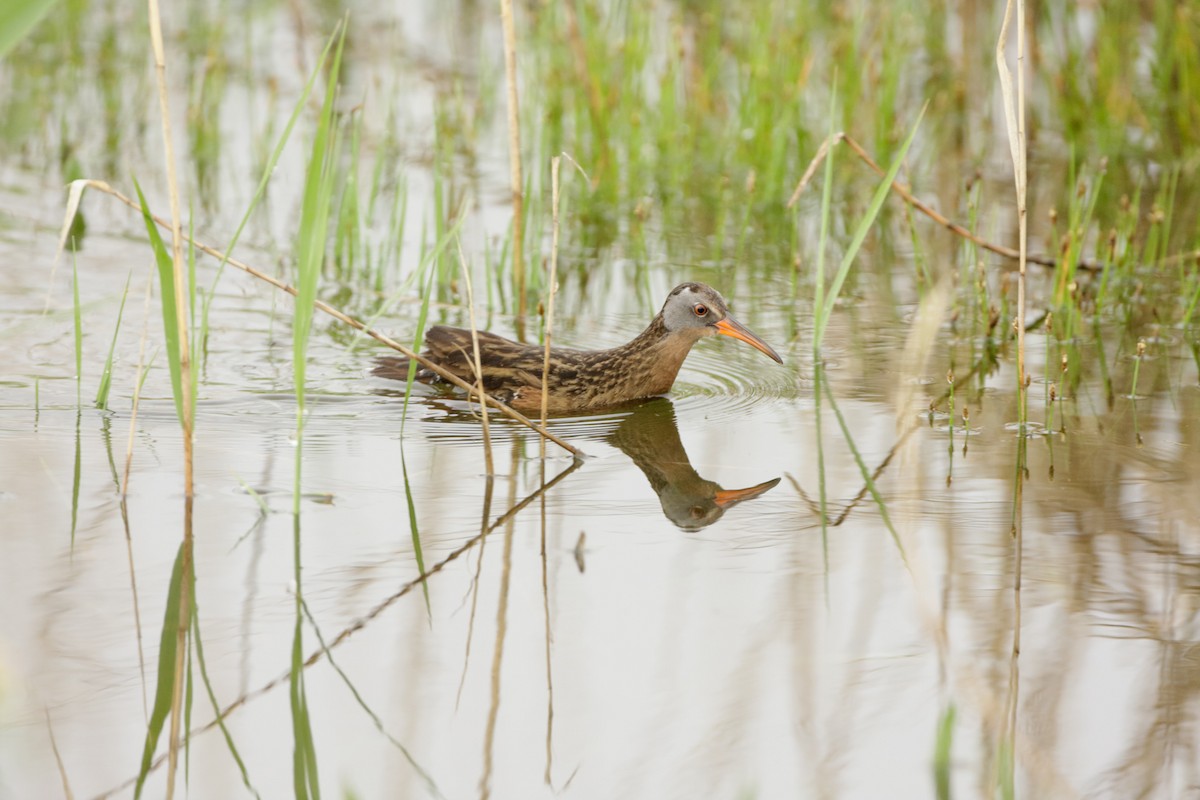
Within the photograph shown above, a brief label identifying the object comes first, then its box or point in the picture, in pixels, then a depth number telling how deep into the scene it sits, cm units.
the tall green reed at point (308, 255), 971
